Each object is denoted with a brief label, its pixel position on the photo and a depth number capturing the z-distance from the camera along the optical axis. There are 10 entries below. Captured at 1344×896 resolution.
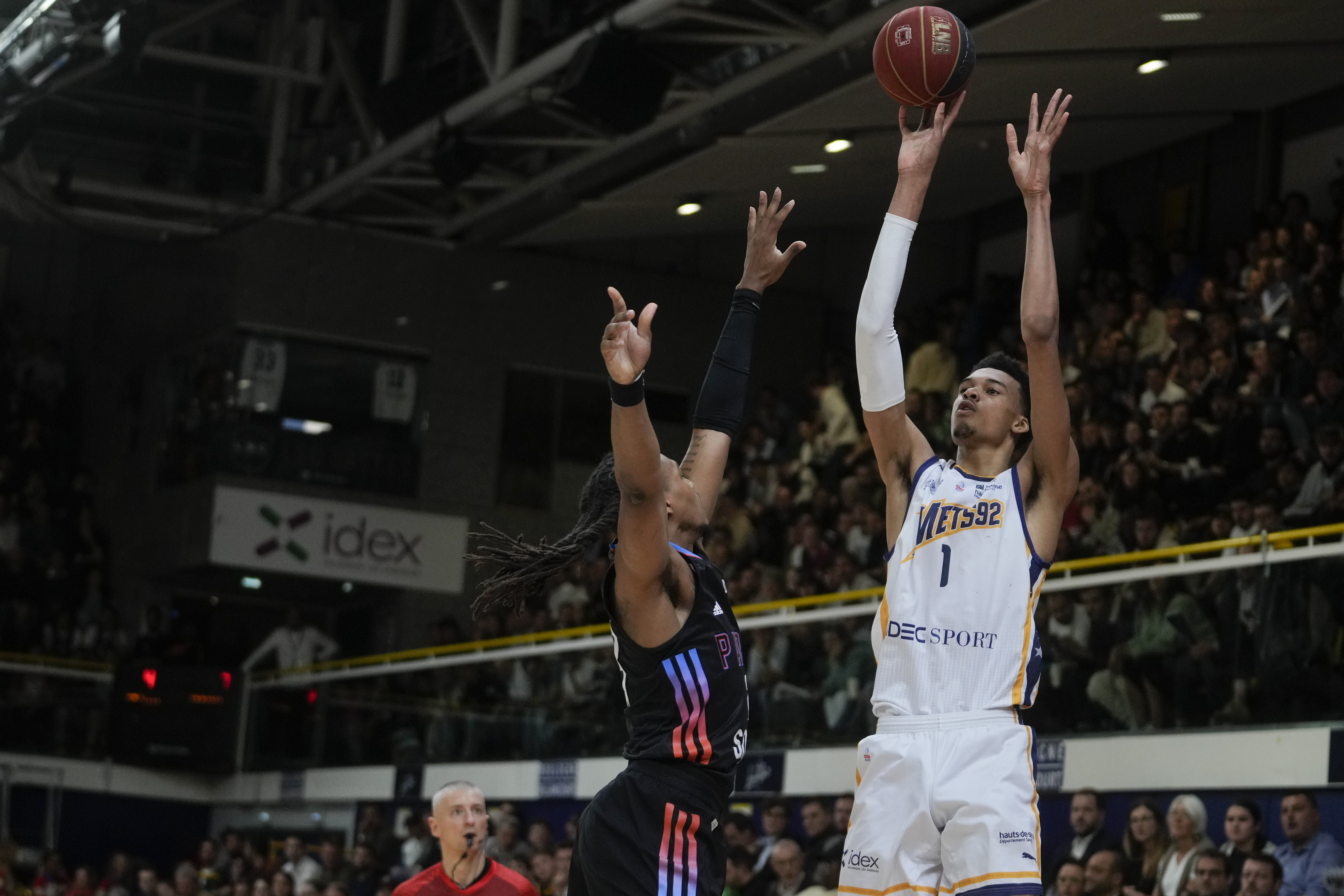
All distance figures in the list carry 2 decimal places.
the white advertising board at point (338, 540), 20.73
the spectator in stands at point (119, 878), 18.83
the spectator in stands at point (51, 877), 18.36
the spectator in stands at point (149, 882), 18.22
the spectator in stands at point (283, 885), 15.93
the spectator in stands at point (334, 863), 15.99
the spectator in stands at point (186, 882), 17.69
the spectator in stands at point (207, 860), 18.75
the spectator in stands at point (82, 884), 18.00
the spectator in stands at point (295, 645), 20.28
